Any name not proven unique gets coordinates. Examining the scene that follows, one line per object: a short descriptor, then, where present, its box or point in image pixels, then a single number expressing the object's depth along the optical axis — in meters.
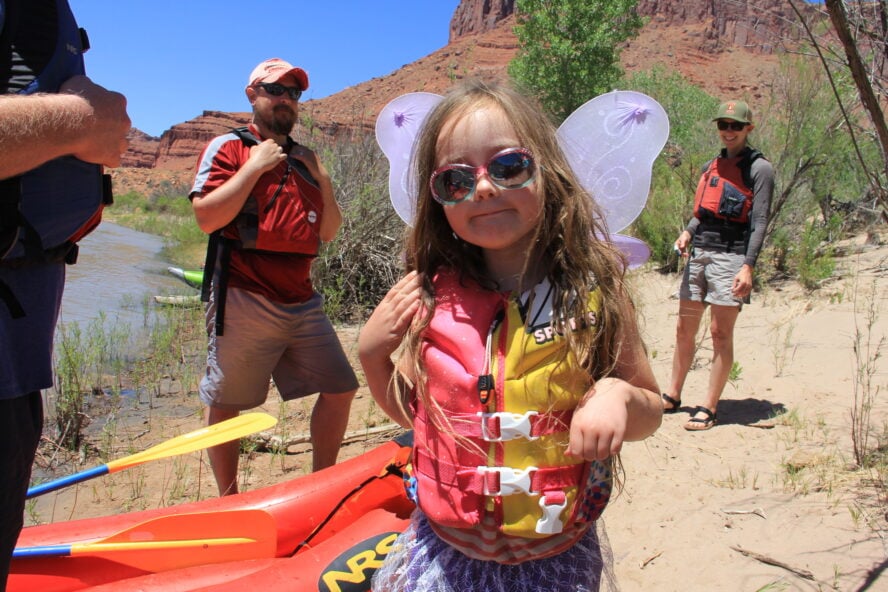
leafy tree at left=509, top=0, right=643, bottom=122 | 24.58
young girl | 1.23
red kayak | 1.86
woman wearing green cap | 3.69
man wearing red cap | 2.62
